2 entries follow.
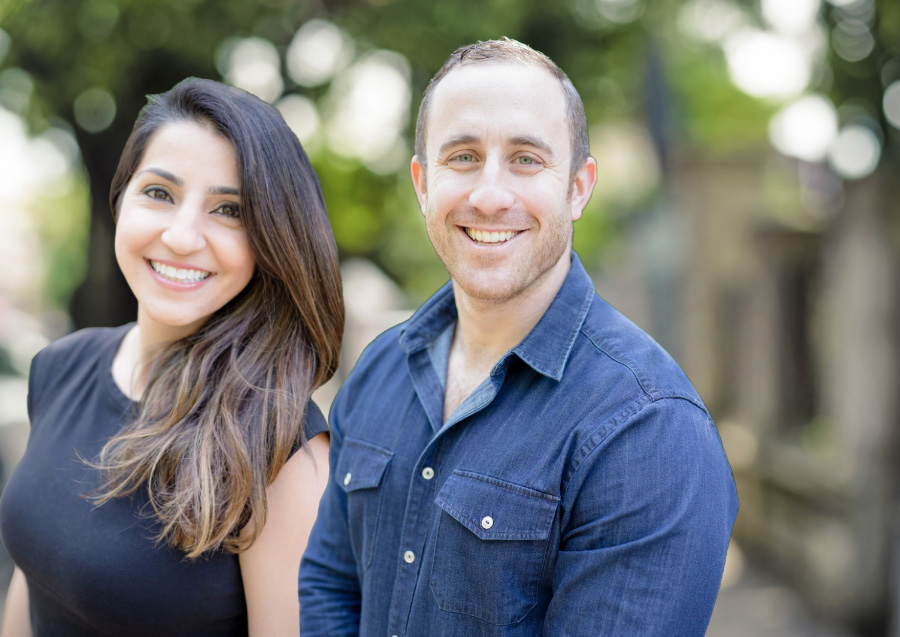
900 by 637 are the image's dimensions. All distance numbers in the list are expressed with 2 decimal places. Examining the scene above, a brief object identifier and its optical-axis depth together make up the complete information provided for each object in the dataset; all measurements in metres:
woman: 2.13
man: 1.70
